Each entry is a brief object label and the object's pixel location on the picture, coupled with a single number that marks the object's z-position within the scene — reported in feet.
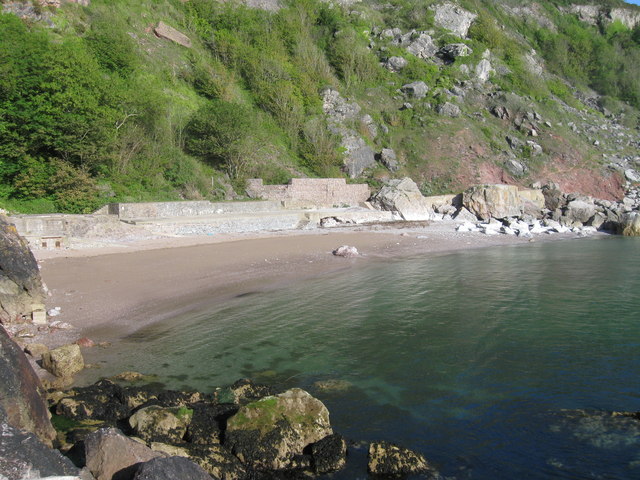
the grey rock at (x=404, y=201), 97.60
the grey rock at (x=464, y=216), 97.60
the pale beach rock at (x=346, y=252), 61.16
